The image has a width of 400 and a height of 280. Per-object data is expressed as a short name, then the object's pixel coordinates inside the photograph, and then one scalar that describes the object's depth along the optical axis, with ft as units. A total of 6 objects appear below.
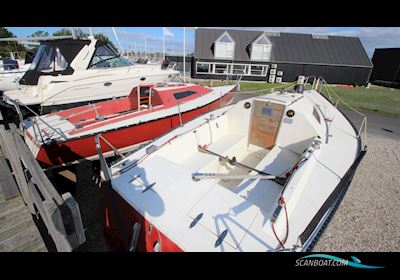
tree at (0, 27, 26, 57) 90.61
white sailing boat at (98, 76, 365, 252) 6.72
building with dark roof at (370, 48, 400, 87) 75.03
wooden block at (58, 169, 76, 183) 13.25
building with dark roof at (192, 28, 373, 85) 65.41
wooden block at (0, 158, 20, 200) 9.22
